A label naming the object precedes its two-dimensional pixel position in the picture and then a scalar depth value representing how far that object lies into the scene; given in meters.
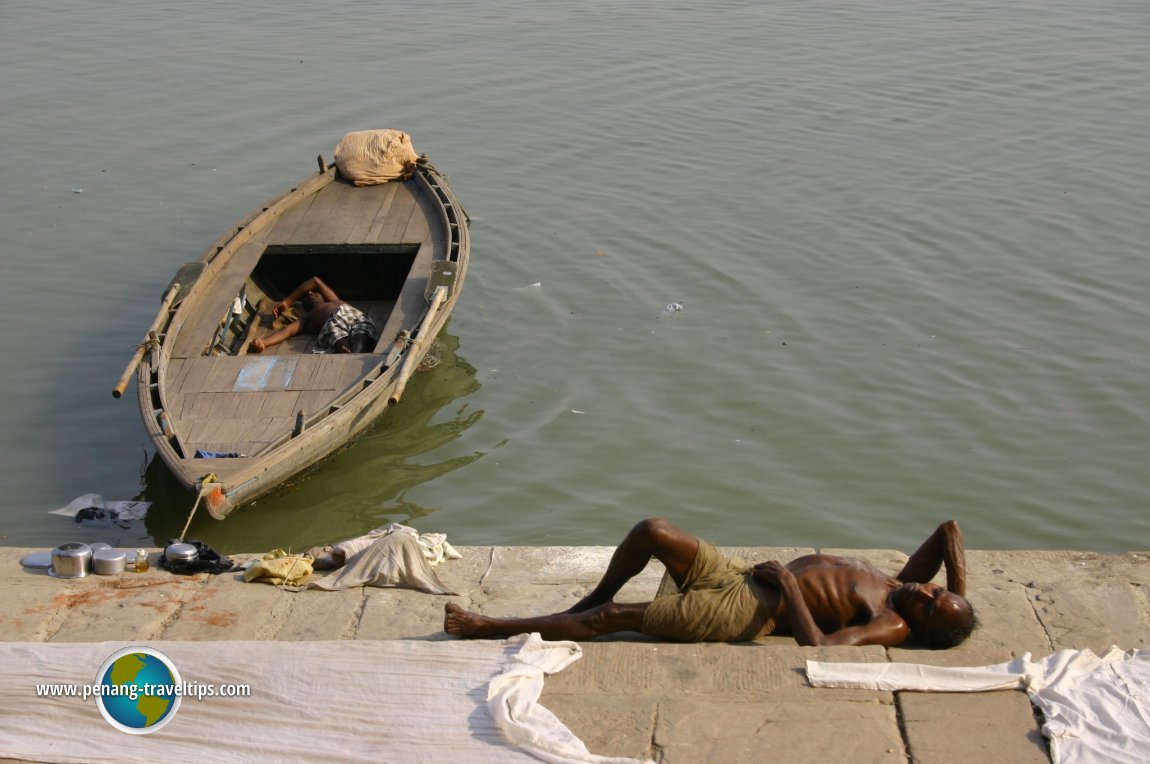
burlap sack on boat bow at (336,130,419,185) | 11.28
